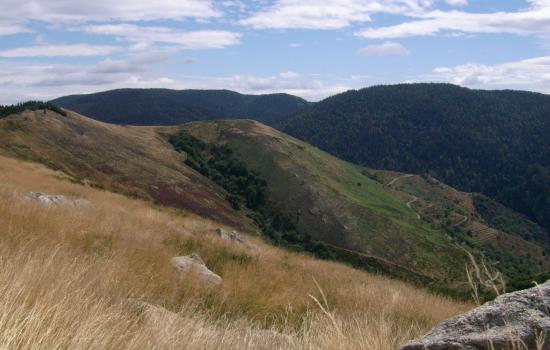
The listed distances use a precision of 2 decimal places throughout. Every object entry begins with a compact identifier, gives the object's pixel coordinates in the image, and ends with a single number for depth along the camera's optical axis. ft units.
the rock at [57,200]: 39.29
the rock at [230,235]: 44.26
